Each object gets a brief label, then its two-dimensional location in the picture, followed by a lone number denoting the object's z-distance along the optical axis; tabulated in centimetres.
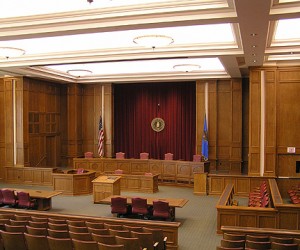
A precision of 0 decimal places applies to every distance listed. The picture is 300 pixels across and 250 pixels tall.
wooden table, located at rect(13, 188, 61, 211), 1102
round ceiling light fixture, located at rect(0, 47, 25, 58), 998
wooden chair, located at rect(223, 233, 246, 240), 666
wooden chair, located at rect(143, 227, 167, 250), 683
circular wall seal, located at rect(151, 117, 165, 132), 1948
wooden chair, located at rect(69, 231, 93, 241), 654
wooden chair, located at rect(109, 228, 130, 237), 674
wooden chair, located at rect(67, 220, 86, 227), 747
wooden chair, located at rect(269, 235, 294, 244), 637
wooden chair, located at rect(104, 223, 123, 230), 726
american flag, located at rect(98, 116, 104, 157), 1833
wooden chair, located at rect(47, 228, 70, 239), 674
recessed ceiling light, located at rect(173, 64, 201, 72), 1337
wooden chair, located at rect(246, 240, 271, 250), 617
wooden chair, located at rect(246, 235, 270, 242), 654
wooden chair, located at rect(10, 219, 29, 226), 739
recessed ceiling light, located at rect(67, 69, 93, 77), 1420
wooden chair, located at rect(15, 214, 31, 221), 787
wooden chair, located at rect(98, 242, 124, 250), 588
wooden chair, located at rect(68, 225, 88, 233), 700
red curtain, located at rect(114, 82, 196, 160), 1897
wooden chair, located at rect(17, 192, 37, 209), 1088
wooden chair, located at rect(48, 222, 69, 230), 706
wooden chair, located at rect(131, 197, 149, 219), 974
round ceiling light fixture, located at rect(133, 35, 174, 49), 905
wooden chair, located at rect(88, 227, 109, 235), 685
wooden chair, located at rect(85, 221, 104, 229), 741
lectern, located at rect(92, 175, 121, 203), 1191
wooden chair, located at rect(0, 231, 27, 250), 665
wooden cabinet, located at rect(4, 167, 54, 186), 1549
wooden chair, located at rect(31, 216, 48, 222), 773
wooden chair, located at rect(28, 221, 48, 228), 727
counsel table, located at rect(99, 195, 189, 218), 972
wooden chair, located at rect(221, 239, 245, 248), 632
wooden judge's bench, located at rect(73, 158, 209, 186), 1545
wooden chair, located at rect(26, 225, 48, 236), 682
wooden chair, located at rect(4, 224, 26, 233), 696
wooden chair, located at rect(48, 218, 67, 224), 756
